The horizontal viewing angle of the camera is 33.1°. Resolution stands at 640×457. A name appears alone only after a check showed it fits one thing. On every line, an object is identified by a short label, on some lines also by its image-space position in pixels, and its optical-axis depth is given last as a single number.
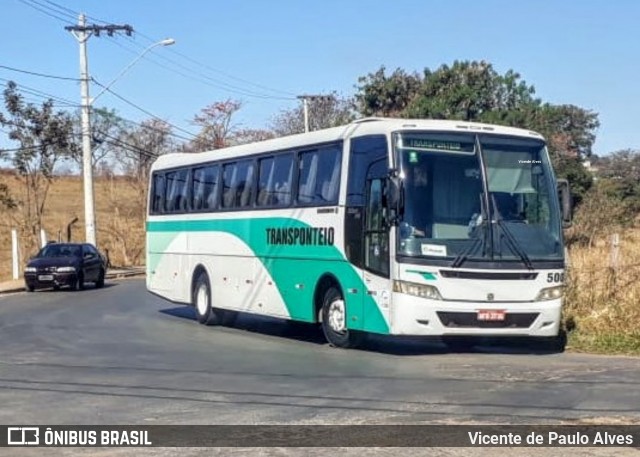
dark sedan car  32.81
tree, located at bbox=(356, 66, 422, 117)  42.88
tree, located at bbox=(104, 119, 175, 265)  53.59
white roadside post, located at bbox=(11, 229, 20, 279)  39.00
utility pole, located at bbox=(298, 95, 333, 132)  57.89
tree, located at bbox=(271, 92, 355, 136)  64.38
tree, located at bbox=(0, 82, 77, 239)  43.50
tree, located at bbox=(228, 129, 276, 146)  66.38
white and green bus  14.51
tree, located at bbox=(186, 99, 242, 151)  64.38
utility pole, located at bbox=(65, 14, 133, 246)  39.52
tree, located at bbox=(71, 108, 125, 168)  60.91
